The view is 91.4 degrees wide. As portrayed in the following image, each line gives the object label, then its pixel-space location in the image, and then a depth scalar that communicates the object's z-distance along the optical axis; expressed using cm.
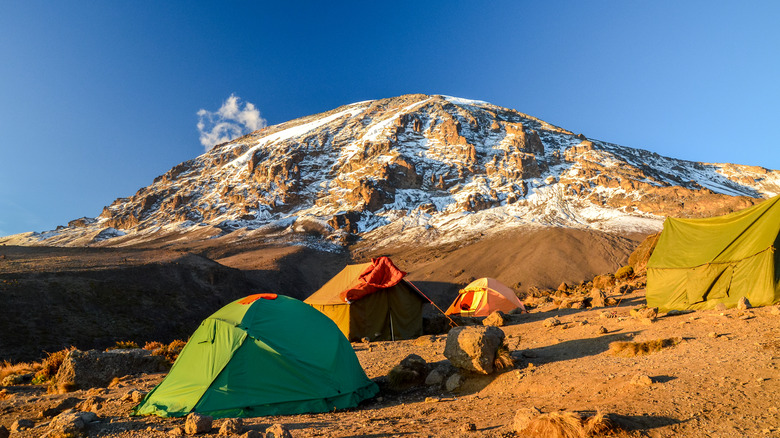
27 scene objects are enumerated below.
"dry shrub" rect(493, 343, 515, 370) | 743
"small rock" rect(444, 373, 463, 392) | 727
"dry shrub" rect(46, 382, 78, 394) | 862
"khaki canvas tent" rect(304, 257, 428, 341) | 1415
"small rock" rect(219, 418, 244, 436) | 506
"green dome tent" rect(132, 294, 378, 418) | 645
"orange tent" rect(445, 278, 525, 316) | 1897
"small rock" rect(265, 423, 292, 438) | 445
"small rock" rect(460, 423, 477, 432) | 471
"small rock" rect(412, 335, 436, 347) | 1188
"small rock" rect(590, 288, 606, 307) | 1501
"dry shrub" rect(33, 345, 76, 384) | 984
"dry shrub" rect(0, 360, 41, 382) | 1062
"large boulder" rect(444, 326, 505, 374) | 733
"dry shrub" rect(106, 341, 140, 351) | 1368
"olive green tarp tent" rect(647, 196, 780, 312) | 977
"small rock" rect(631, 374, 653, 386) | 537
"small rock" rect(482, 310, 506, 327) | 1347
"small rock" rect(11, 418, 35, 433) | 571
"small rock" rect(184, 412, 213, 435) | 516
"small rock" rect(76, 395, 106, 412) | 689
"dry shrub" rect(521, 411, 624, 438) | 398
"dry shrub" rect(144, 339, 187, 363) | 1144
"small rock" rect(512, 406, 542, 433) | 436
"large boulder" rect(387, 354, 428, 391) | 778
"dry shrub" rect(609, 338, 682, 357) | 734
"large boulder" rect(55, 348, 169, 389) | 899
